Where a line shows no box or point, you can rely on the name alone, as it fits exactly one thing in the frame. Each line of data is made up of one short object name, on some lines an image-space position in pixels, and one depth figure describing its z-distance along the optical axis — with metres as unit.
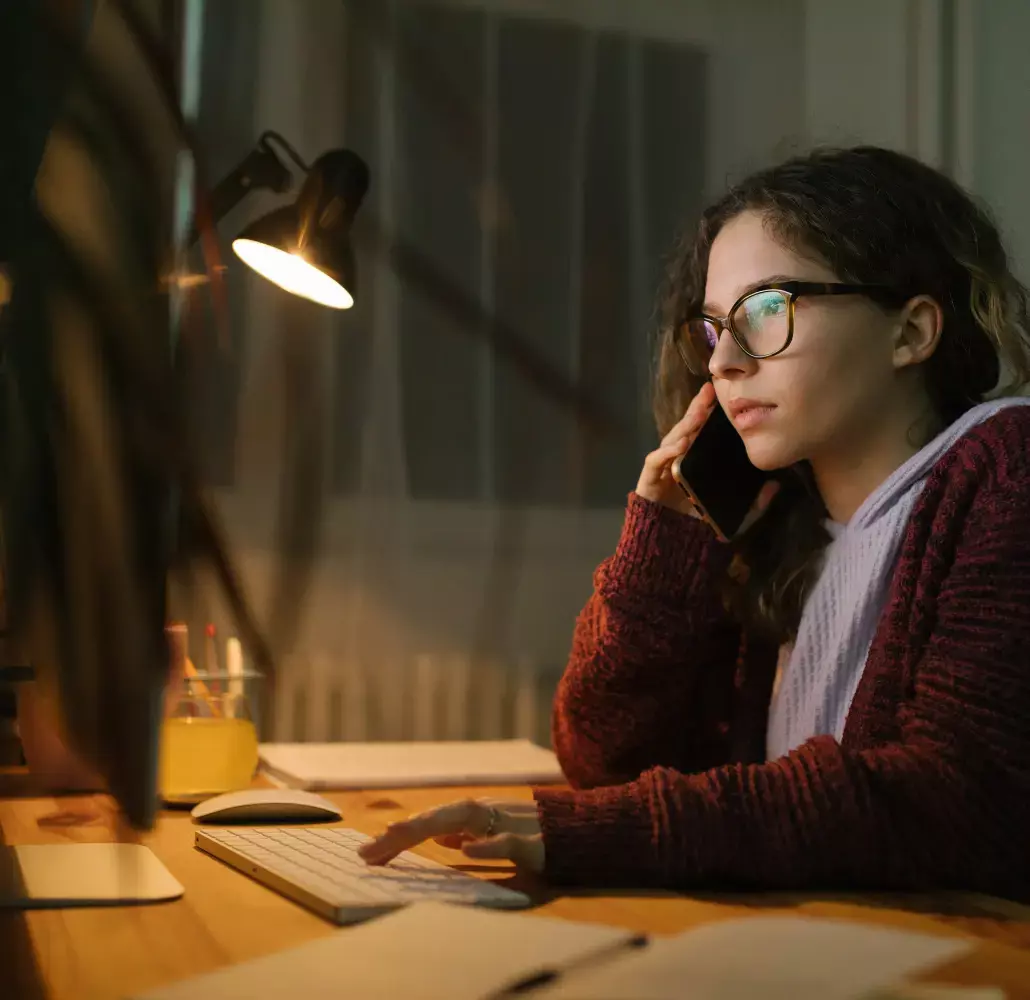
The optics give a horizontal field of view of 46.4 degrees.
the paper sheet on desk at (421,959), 0.48
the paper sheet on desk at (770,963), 0.49
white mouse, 0.96
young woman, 0.79
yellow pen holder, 1.10
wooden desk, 0.50
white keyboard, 0.68
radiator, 1.91
